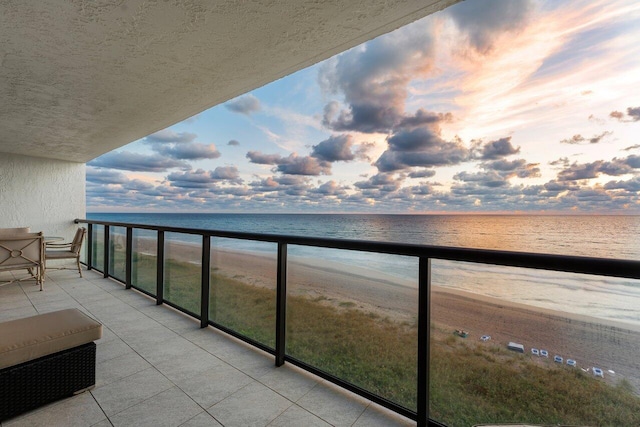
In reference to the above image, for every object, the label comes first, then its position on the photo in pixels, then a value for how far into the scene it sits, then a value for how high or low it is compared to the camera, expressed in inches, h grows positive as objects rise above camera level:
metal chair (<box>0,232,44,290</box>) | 176.7 -25.3
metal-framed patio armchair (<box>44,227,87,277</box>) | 211.0 -30.3
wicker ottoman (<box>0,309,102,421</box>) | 65.5 -36.2
